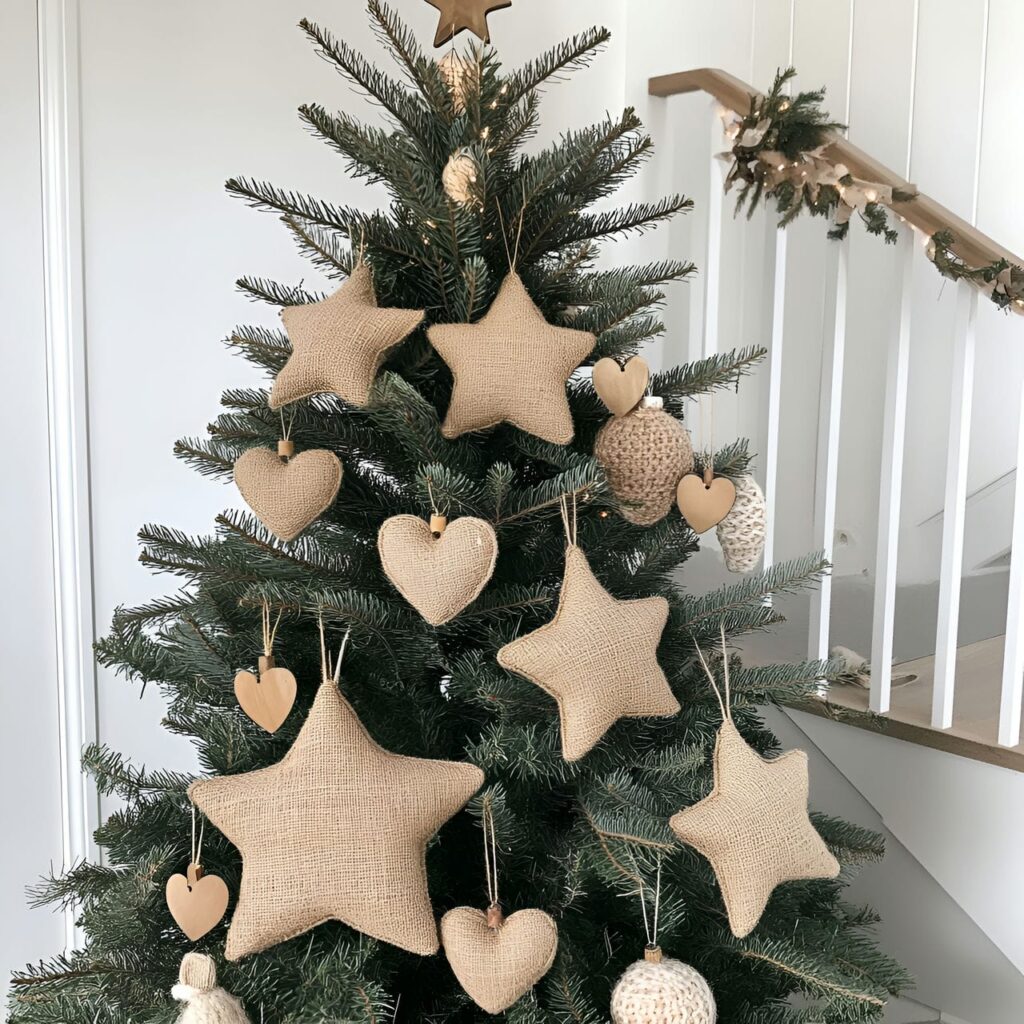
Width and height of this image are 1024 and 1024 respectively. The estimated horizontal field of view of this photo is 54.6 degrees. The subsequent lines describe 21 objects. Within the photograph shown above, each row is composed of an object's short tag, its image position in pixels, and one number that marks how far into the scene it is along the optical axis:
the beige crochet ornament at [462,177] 0.80
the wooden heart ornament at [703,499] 0.83
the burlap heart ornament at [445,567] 0.70
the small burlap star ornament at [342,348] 0.74
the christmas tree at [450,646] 0.71
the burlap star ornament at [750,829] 0.71
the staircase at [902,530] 1.35
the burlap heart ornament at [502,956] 0.69
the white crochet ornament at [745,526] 0.90
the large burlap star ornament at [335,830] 0.68
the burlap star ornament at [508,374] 0.75
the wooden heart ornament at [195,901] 0.72
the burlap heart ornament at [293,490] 0.76
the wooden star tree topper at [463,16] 0.87
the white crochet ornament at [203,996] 0.70
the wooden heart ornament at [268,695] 0.73
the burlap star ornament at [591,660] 0.71
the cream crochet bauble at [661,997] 0.70
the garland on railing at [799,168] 1.39
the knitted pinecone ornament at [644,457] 0.82
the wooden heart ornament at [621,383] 0.81
